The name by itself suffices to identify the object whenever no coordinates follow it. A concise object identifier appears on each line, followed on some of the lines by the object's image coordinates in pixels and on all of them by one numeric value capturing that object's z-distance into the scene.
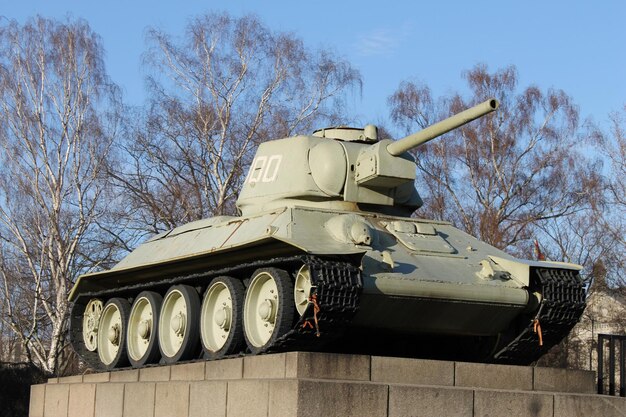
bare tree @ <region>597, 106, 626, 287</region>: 31.70
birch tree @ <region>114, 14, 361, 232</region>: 29.66
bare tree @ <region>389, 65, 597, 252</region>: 32.91
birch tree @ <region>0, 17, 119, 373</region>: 29.08
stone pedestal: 11.36
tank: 12.52
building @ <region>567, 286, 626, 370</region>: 31.20
